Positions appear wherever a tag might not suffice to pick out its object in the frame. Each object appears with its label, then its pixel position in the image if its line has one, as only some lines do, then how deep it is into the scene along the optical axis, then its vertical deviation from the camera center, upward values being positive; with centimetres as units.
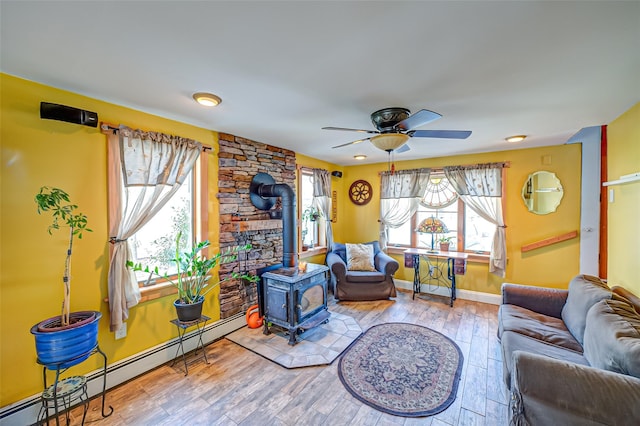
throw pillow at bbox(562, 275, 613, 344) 210 -80
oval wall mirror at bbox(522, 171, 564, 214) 369 +24
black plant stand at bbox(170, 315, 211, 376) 246 -133
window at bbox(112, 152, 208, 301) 250 -21
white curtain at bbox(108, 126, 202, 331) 218 +19
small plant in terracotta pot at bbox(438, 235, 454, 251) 429 -58
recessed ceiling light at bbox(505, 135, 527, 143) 320 +91
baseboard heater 176 -143
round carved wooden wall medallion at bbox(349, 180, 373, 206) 526 +36
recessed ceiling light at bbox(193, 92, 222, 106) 202 +91
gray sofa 129 -96
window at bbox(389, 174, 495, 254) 428 -30
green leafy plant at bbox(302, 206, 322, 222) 453 -8
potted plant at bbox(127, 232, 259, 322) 245 -72
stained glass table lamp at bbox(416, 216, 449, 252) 409 -28
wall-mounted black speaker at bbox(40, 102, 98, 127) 184 +73
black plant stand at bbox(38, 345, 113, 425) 168 -126
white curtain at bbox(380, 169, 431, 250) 461 +25
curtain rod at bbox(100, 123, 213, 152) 216 +72
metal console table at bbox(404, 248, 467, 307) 407 -99
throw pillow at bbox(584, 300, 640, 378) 142 -81
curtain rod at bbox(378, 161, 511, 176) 393 +71
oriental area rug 204 -154
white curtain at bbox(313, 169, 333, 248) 461 +25
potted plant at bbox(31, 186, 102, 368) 165 -80
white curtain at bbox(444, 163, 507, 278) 395 +20
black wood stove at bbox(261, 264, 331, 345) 289 -108
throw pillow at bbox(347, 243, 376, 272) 432 -84
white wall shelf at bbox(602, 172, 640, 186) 205 +25
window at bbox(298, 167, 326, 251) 439 -8
